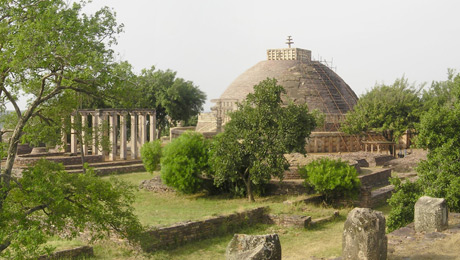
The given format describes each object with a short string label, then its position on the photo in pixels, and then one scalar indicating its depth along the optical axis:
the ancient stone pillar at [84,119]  27.44
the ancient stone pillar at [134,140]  28.16
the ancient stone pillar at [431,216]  8.88
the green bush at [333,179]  15.24
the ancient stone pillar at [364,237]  7.16
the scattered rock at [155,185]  18.66
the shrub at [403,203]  10.59
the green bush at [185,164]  17.06
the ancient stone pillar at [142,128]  29.09
